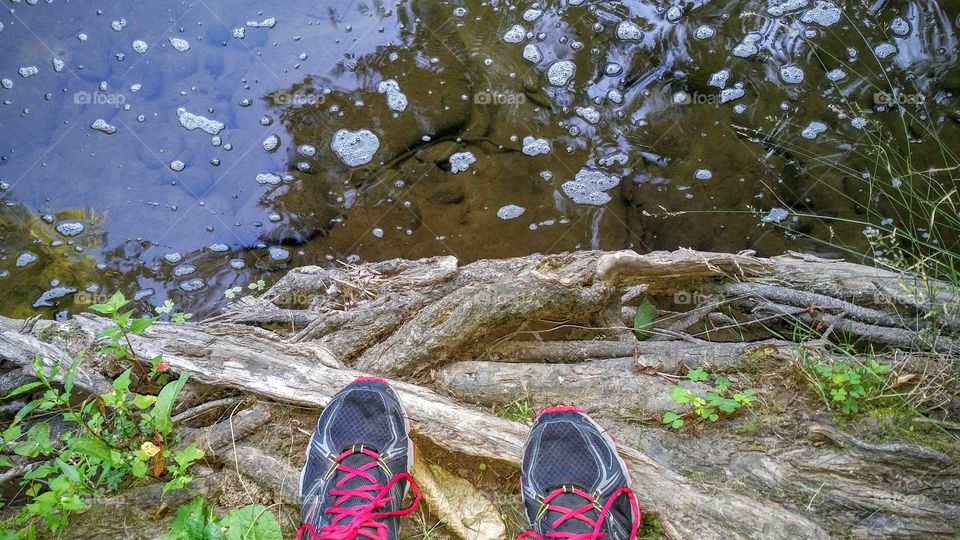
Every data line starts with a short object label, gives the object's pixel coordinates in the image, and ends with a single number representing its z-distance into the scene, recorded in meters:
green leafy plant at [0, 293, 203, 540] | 1.60
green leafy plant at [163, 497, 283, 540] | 1.44
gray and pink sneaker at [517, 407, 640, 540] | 1.73
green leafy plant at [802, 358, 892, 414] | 1.73
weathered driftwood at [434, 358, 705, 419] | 1.94
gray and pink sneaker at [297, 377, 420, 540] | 1.76
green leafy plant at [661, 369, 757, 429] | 1.80
